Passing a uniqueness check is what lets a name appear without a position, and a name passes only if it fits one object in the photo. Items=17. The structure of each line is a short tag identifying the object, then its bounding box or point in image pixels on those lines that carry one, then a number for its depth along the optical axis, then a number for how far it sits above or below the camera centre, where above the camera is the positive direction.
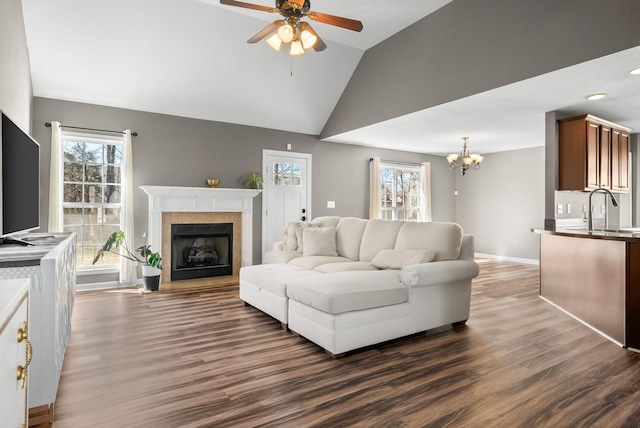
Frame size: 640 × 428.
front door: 6.47 +0.43
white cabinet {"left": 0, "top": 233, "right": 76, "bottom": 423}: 1.82 -0.55
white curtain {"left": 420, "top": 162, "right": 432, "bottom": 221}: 8.51 +0.54
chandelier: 6.51 +1.00
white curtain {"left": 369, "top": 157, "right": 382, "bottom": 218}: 7.61 +0.55
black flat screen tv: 2.19 +0.24
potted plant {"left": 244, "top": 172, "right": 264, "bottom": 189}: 6.11 +0.58
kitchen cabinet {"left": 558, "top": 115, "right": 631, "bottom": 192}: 4.58 +0.81
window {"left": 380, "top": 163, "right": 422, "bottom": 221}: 8.11 +0.53
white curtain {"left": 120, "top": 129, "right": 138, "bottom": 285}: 5.14 +0.18
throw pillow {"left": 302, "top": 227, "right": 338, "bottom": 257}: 4.70 -0.36
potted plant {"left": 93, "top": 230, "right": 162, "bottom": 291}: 4.80 -0.59
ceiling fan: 2.73 +1.56
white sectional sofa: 2.81 -0.62
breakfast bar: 3.06 -0.64
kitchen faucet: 3.79 -0.08
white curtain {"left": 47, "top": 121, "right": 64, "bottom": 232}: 4.66 +0.45
